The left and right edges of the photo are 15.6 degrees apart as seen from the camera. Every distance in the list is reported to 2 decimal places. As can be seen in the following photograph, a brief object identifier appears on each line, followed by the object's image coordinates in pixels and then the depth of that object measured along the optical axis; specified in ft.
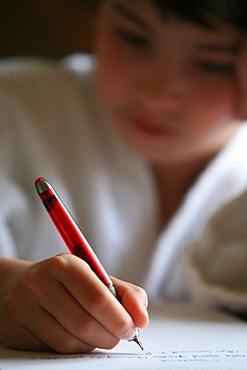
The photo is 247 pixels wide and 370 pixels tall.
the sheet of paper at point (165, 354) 1.90
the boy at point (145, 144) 3.15
